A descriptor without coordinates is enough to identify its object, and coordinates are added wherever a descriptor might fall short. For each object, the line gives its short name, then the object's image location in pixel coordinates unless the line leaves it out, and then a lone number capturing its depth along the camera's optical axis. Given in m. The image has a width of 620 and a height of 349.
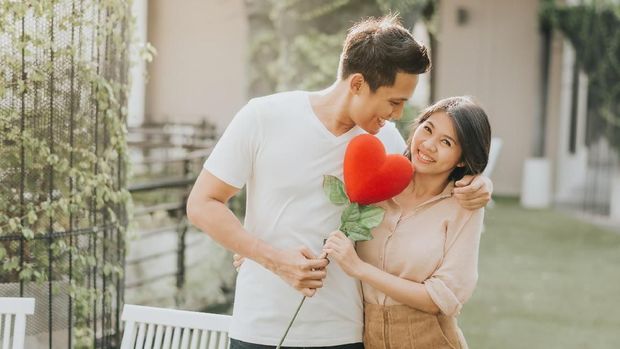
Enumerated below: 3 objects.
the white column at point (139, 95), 12.77
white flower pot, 12.55
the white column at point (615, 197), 11.32
